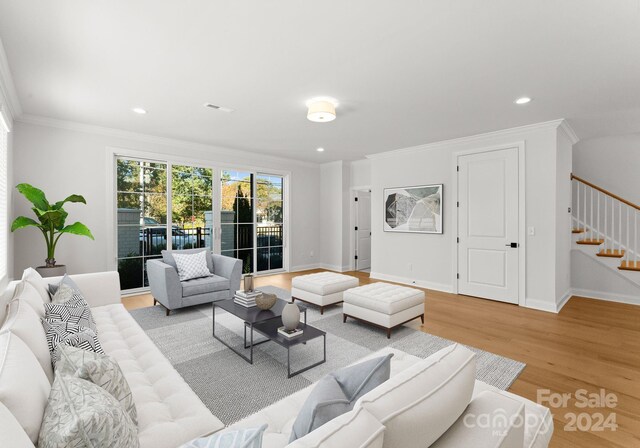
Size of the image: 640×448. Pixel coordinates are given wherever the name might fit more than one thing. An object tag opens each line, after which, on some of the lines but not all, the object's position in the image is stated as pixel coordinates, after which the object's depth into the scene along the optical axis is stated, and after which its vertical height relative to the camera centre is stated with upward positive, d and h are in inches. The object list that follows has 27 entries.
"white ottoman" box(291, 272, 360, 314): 160.9 -35.1
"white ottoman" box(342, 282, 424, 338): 129.2 -36.0
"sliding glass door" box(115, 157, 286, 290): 196.2 +5.9
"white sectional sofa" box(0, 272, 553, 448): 29.5 -31.9
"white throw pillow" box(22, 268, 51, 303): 84.4 -17.1
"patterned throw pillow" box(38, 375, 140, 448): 34.3 -22.8
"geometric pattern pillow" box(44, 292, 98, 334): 75.5 -22.5
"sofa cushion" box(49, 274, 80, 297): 96.5 -19.9
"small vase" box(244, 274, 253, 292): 129.0 -25.5
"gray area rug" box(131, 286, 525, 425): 89.1 -47.9
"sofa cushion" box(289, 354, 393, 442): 36.1 -22.0
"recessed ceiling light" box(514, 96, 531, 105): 133.6 +52.6
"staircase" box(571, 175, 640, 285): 188.1 -3.3
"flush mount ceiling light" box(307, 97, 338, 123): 134.4 +48.6
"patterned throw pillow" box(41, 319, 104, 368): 63.6 -23.9
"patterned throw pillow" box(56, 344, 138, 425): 45.9 -22.0
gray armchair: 153.3 -31.6
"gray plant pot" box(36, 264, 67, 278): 147.3 -22.7
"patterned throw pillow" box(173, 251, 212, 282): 168.2 -23.8
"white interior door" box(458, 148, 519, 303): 179.0 -2.0
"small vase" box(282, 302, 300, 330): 100.5 -30.5
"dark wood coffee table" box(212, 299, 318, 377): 108.6 -33.9
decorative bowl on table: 118.3 -30.0
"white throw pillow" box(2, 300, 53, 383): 52.3 -18.9
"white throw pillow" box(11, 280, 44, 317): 69.4 -16.7
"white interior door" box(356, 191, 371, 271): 294.0 -7.7
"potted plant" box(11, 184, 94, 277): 144.2 +0.3
